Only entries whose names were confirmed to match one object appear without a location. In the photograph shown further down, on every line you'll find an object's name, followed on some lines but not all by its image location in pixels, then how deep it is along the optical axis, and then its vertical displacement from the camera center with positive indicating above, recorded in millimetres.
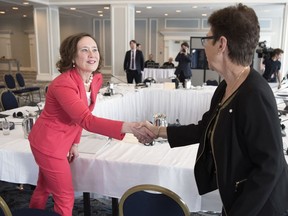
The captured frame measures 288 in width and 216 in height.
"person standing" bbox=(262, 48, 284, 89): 7033 -222
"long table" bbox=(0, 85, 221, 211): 1842 -701
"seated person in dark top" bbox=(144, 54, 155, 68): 10734 -245
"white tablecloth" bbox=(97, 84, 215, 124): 5279 -811
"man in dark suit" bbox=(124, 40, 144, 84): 8805 -175
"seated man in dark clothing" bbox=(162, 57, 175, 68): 10625 -277
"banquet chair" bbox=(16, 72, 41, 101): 7321 -634
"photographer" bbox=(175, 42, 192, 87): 8703 -197
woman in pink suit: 1617 -362
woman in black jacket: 1011 -247
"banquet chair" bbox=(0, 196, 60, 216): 1655 -854
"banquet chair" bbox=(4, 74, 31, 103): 6988 -649
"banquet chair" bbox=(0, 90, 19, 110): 4133 -598
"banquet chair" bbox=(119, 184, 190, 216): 1296 -632
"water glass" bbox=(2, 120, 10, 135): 2501 -587
